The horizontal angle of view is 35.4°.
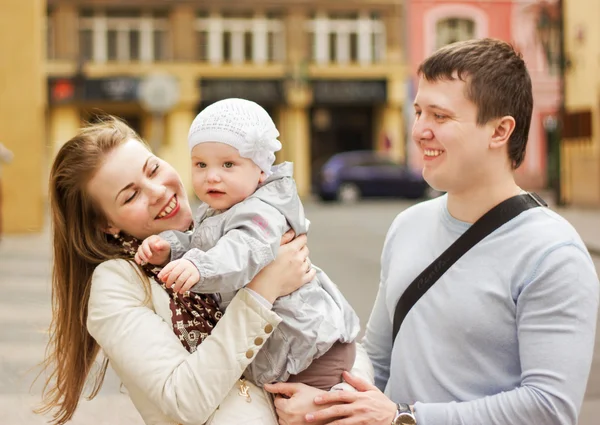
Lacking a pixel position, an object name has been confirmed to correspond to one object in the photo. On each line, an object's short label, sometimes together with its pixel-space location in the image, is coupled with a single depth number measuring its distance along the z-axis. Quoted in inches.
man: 75.9
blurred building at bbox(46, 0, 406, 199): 1286.9
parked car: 1049.5
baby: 80.8
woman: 79.8
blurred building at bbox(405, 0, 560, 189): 1306.6
